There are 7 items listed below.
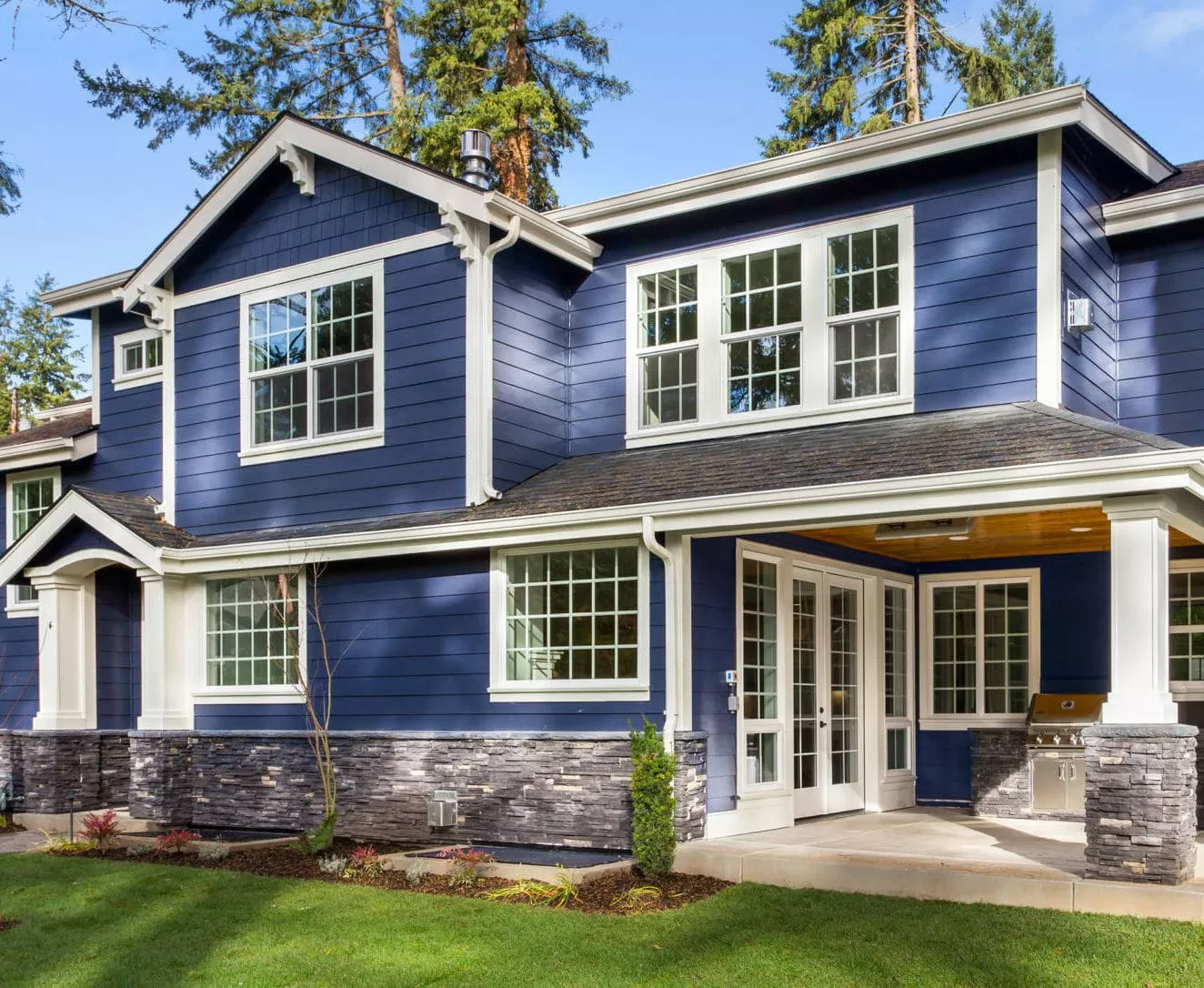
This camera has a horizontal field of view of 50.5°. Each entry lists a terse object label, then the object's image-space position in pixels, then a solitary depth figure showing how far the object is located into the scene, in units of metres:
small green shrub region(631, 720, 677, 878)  8.34
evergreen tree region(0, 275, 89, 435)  36.59
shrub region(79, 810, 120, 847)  10.20
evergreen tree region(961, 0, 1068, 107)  22.75
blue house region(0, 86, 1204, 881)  9.20
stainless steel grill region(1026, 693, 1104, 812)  10.52
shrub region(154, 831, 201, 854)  9.88
